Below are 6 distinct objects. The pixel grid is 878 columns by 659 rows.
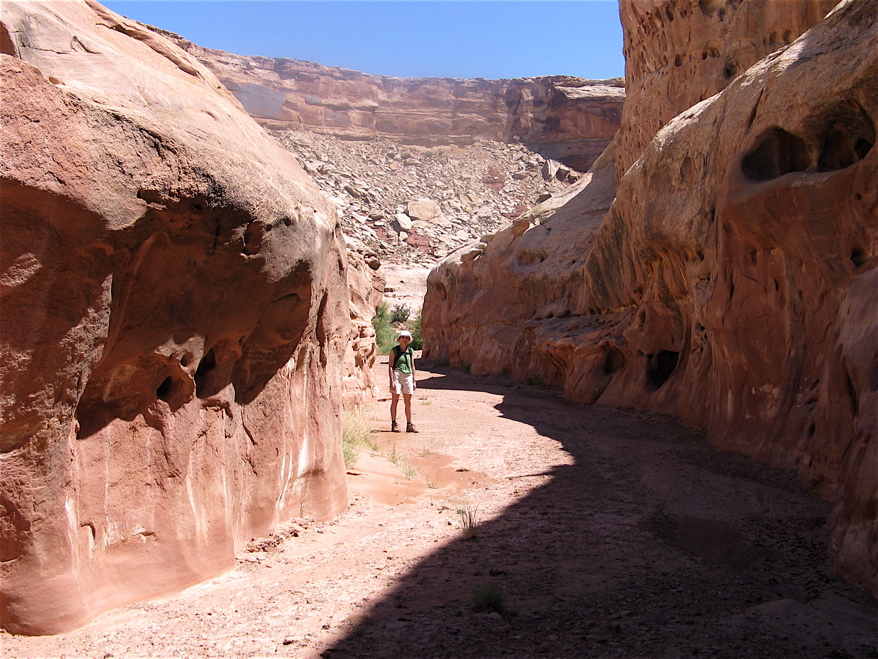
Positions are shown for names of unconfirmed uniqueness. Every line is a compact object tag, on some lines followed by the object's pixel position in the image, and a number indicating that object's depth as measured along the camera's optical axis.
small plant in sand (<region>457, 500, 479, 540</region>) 5.05
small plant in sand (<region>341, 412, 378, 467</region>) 7.65
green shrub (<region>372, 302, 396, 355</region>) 25.68
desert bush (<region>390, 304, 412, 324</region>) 35.32
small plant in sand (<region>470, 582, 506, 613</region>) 3.59
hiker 9.80
